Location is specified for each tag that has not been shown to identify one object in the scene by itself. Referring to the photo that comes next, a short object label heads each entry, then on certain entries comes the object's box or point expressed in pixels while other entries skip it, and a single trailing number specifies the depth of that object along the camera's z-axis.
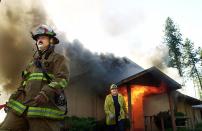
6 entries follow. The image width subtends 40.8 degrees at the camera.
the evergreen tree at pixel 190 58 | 36.59
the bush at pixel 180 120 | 14.04
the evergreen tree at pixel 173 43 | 34.03
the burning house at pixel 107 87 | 13.41
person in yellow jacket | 8.07
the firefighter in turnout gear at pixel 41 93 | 2.96
